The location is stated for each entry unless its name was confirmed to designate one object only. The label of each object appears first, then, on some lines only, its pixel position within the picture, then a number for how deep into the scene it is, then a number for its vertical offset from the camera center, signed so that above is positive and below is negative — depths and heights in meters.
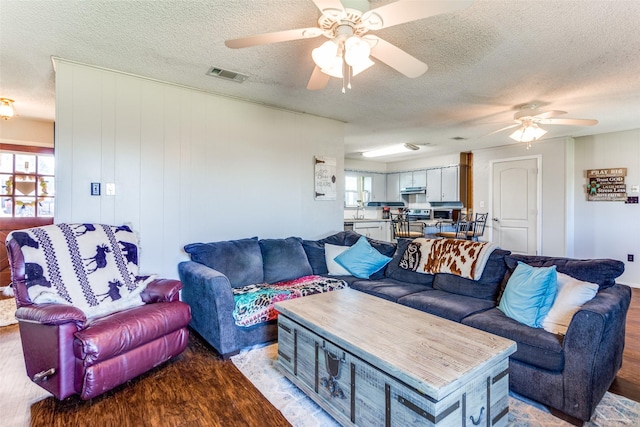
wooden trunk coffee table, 1.35 -0.73
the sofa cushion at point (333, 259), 3.54 -0.52
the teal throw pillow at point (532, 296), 2.06 -0.55
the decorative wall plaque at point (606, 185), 4.96 +0.46
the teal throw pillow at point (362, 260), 3.45 -0.51
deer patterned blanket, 2.18 -0.40
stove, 7.47 -0.03
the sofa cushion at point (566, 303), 1.94 -0.56
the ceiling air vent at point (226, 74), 2.87 +1.27
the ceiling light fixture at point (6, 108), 3.55 +1.15
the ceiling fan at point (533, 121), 3.48 +1.05
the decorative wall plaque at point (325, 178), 4.32 +0.47
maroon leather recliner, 1.87 -0.80
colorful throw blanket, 2.61 -0.72
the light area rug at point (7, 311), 3.30 -1.11
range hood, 7.58 +0.55
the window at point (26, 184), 4.44 +0.39
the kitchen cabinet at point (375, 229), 6.04 -0.31
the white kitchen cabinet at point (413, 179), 7.61 +0.83
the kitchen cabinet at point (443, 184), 6.93 +0.64
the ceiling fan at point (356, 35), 1.50 +0.95
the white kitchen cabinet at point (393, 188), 8.21 +0.66
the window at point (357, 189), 7.80 +0.58
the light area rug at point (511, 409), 1.76 -1.14
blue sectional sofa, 1.76 -0.70
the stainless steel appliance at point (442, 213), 7.08 +0.00
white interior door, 5.73 +0.15
